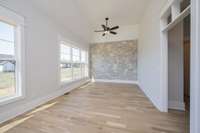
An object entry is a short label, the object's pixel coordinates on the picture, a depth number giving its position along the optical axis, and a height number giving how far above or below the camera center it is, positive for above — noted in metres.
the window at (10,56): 2.09 +0.23
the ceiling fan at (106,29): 4.31 +1.60
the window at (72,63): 4.12 +0.17
